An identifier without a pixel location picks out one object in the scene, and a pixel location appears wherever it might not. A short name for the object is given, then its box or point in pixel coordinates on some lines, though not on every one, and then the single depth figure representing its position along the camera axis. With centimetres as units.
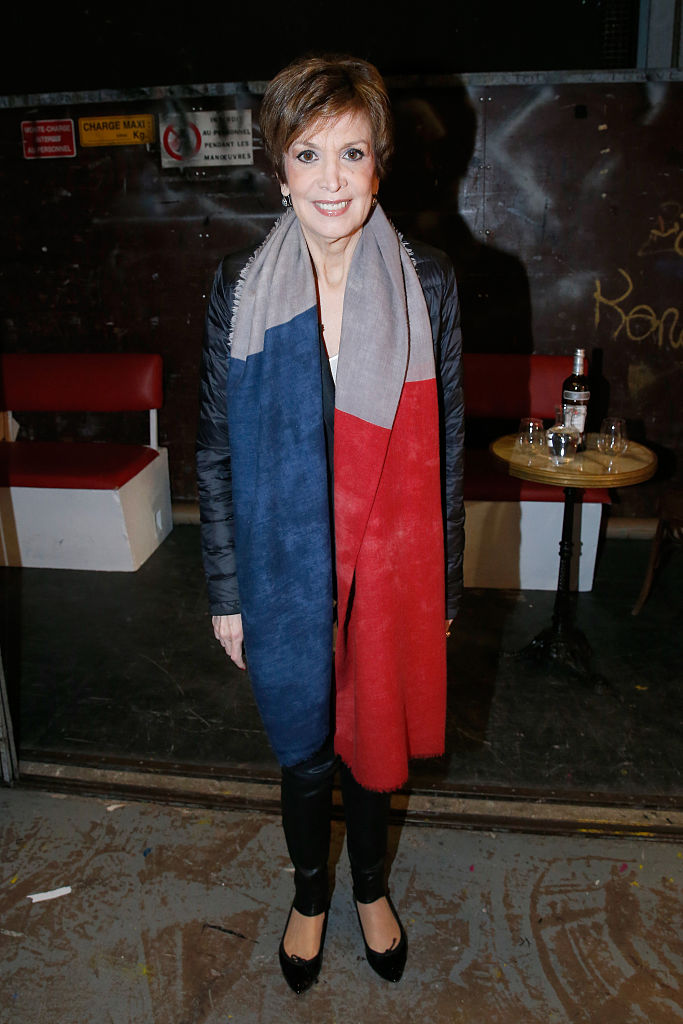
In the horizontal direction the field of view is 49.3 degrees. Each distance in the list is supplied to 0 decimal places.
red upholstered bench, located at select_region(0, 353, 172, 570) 369
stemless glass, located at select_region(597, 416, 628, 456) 283
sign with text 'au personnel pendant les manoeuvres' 390
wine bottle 288
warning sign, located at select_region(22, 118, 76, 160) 402
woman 139
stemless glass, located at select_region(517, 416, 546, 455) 288
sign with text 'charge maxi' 396
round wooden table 255
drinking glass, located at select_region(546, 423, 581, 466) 272
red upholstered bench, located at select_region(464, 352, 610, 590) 346
